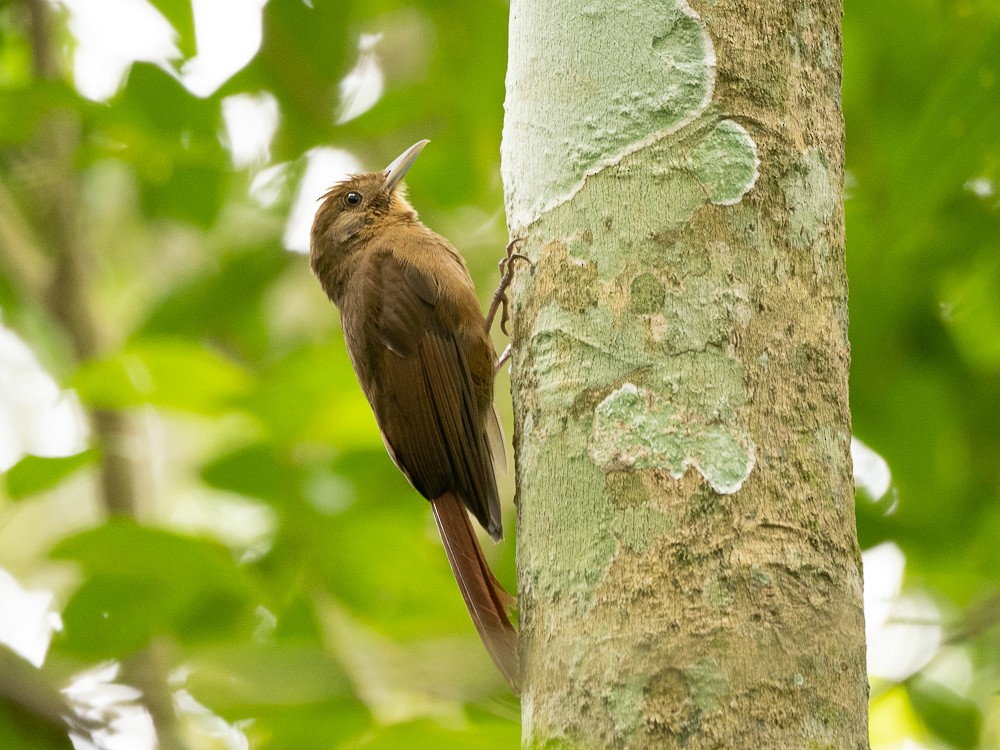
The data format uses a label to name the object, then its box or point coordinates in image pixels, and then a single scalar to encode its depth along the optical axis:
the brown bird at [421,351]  5.82
